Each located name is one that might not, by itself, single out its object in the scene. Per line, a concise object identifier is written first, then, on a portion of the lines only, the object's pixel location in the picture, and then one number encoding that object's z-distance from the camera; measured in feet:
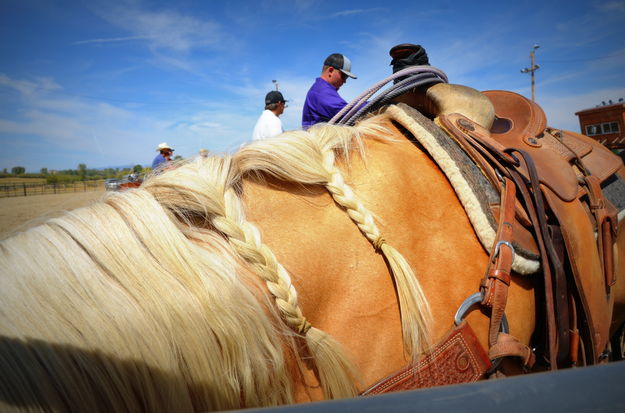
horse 2.00
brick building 34.94
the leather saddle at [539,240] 3.04
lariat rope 4.82
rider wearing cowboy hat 21.21
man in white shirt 12.66
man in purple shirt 8.79
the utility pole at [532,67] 71.46
